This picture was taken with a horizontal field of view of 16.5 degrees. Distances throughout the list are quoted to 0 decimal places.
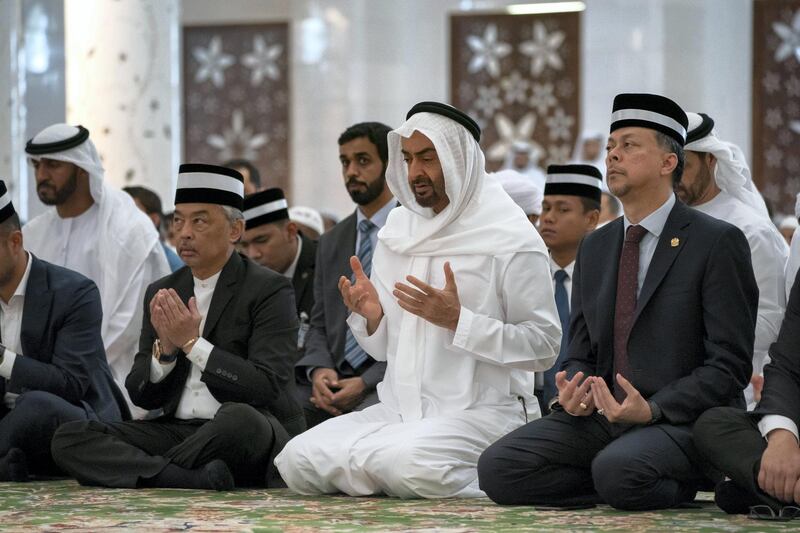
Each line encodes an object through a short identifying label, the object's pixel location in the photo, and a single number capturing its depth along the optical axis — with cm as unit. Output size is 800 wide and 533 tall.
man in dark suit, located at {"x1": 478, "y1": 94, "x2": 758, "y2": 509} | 812
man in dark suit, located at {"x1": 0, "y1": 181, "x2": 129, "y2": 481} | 990
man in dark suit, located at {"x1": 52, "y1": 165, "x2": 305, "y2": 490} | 942
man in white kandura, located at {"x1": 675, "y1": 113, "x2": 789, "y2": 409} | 1011
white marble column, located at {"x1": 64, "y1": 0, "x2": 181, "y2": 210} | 1514
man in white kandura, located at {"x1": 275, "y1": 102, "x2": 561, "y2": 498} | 895
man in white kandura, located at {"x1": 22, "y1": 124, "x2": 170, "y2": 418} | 1231
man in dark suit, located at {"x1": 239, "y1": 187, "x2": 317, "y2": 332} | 1219
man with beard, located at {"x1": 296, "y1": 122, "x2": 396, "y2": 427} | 1088
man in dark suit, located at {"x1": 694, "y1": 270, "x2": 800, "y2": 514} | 756
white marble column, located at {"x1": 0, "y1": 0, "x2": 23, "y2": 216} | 1811
